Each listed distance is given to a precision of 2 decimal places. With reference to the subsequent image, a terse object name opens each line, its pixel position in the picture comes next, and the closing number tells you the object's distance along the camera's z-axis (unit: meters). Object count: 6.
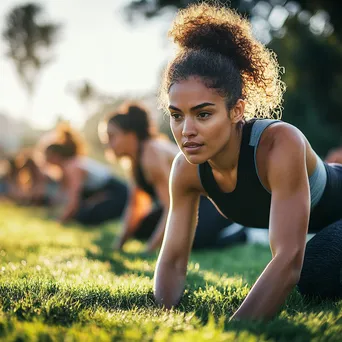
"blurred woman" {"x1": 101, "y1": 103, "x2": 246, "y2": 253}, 6.27
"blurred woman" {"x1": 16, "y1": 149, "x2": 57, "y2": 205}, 15.45
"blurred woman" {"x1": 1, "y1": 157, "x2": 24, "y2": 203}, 17.67
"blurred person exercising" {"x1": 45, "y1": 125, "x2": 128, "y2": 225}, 9.66
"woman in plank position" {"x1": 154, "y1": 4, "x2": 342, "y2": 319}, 2.58
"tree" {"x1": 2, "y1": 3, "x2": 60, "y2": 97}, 44.75
